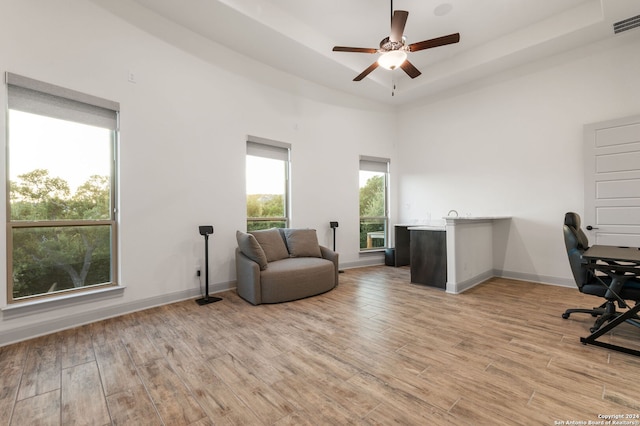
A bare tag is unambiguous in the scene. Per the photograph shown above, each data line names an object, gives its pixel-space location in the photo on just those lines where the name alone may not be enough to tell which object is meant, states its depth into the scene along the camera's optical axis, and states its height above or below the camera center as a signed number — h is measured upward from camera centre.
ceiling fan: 2.97 +1.96
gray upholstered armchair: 3.60 -0.78
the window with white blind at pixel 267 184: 4.70 +0.52
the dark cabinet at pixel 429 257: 4.18 -0.74
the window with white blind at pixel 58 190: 2.66 +0.25
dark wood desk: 2.16 -0.49
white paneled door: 3.84 +0.43
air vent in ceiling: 3.56 +2.55
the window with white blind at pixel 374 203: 6.27 +0.21
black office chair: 2.42 -0.69
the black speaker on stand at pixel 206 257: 3.71 -0.64
